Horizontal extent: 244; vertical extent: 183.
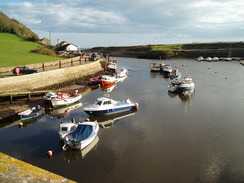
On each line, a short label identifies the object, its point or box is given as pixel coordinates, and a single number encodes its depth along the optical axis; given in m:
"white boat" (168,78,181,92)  36.25
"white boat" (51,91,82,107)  26.24
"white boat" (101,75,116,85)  40.65
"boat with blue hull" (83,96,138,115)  23.72
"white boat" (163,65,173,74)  55.99
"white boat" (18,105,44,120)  22.21
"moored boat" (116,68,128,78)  49.46
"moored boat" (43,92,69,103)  26.75
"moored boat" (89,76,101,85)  40.24
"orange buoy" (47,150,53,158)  15.69
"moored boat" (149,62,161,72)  61.94
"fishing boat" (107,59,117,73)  57.28
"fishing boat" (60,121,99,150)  16.48
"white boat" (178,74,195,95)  34.84
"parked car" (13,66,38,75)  34.03
